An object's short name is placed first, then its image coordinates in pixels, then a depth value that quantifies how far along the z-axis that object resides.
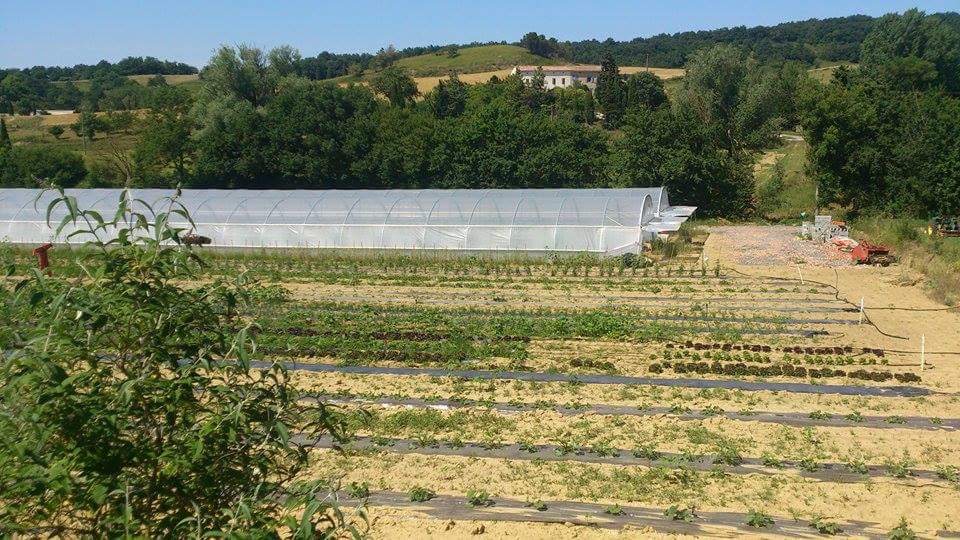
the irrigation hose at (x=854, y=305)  16.67
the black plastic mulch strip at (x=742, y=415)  11.94
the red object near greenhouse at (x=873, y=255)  22.73
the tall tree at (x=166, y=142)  39.88
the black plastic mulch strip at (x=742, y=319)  17.38
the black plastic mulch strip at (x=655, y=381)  13.31
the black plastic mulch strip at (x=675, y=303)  18.42
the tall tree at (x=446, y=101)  59.47
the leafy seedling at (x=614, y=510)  9.35
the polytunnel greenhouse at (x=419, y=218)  24.83
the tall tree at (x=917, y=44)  61.78
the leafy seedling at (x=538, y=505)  9.52
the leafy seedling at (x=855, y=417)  12.01
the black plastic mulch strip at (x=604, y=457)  10.37
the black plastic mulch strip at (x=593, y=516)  9.04
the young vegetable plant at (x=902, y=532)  8.78
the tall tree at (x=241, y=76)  45.91
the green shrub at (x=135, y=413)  4.19
